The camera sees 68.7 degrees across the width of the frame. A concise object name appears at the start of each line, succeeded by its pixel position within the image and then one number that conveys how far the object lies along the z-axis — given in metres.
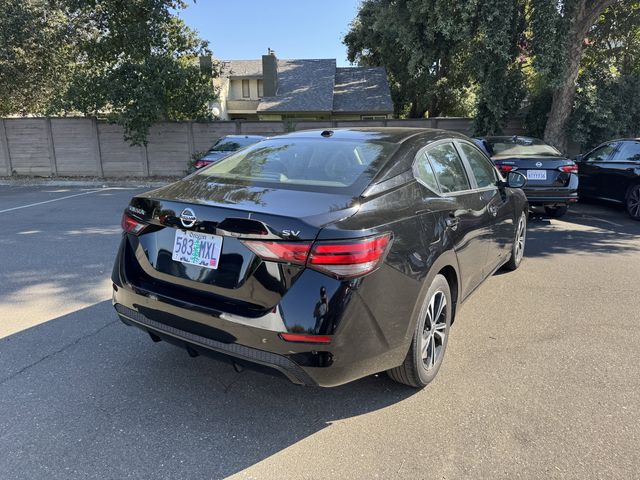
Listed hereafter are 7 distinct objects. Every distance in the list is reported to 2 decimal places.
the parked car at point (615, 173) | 8.81
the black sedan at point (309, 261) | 2.33
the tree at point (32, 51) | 15.63
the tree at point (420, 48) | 11.69
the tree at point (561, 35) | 11.03
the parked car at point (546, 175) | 8.07
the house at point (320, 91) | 25.53
